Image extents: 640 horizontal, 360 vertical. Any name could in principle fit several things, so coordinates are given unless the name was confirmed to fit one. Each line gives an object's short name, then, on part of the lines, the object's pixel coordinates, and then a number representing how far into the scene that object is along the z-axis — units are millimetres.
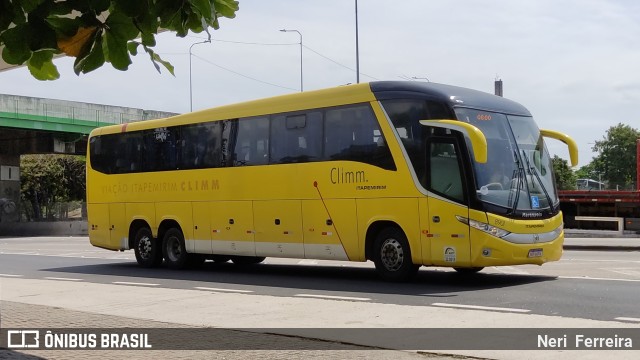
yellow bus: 13922
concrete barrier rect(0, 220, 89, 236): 50875
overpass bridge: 46750
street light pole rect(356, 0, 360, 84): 40281
